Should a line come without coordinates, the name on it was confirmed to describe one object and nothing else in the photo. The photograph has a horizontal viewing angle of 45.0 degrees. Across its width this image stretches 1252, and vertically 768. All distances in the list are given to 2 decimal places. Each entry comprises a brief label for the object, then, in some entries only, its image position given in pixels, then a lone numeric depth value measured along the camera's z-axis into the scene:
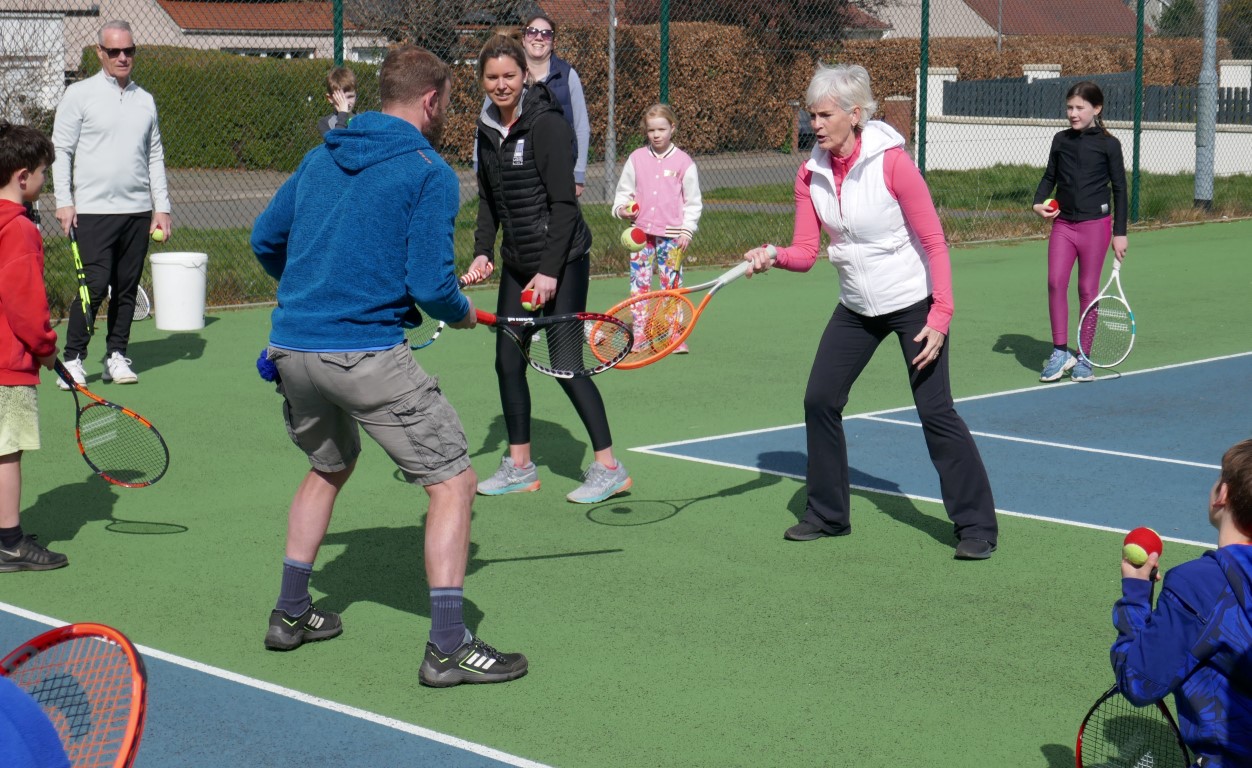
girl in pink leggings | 9.81
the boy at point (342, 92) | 10.99
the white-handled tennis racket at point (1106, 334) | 10.09
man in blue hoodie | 4.57
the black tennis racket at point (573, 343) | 6.11
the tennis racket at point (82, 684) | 2.89
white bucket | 11.09
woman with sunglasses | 8.81
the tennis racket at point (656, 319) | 6.38
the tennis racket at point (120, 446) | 6.09
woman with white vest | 5.90
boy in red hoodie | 5.59
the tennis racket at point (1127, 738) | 3.44
